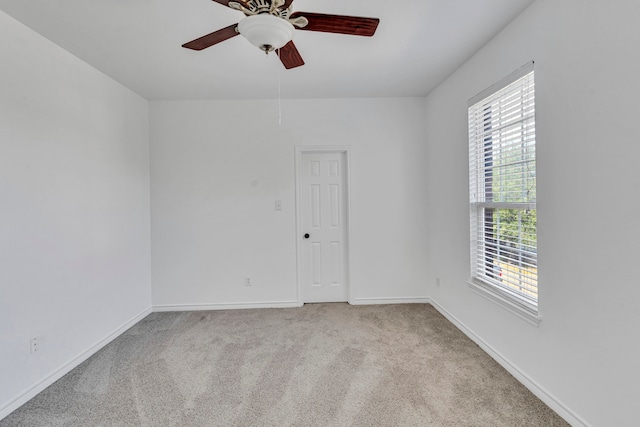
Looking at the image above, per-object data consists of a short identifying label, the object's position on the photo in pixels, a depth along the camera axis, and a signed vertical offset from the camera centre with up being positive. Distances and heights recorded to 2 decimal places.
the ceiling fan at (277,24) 1.36 +0.96
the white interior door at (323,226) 3.68 -0.21
